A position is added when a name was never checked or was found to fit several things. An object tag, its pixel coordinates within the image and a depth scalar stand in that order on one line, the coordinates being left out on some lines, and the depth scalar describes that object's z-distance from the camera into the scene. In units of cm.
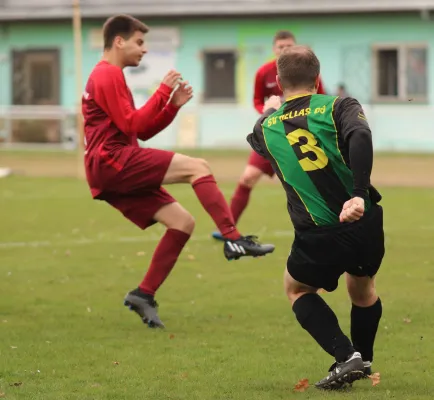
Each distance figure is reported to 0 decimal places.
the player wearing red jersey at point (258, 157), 2470
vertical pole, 4206
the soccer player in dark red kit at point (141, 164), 1563
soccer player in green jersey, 1131
